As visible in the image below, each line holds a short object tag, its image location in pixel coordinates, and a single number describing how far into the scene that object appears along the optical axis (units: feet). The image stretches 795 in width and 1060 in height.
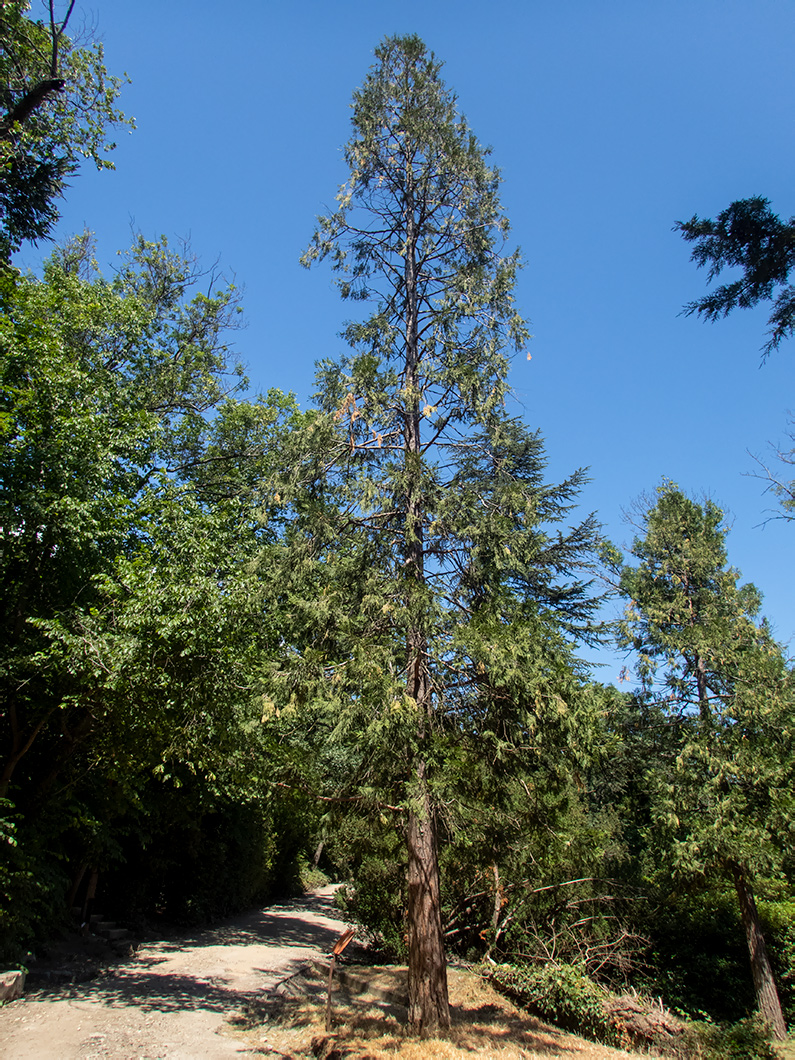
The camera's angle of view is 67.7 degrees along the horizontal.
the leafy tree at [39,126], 30.94
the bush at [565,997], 30.96
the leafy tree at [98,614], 25.28
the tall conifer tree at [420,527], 24.88
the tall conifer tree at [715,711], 38.37
